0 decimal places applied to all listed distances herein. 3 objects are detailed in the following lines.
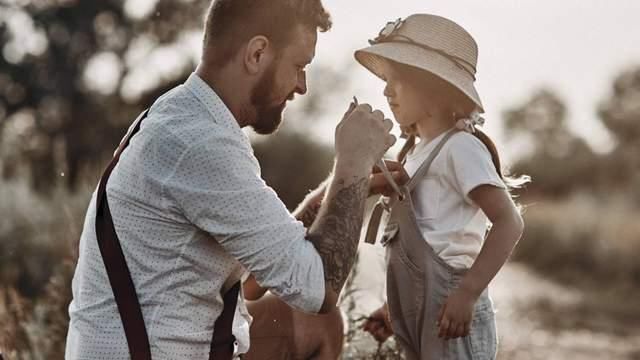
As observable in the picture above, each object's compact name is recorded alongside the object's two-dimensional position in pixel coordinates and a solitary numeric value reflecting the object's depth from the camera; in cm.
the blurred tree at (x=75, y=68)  2403
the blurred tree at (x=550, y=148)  2616
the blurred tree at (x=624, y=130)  2541
